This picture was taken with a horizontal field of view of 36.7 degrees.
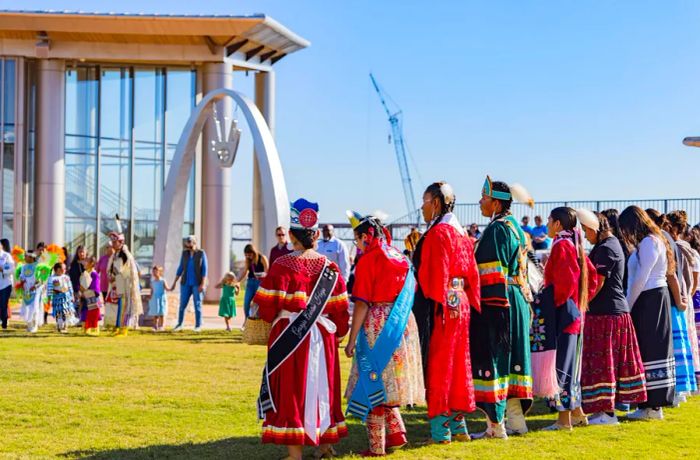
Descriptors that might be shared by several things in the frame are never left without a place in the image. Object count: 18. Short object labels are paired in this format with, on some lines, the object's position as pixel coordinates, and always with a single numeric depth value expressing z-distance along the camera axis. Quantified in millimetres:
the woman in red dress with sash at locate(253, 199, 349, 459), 7352
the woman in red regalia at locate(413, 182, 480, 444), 7969
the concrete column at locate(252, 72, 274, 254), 31172
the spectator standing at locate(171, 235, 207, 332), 18266
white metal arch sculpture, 20672
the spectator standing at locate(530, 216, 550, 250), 19875
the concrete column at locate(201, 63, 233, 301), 29281
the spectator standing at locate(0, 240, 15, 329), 19016
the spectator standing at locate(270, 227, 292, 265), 15586
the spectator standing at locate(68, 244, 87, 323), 19375
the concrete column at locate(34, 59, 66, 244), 28938
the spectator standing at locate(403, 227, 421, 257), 11902
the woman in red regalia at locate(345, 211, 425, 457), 7680
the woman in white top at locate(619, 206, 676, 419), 9648
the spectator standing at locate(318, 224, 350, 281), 16297
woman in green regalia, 8297
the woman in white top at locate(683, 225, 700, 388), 11203
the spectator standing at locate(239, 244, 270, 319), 17359
